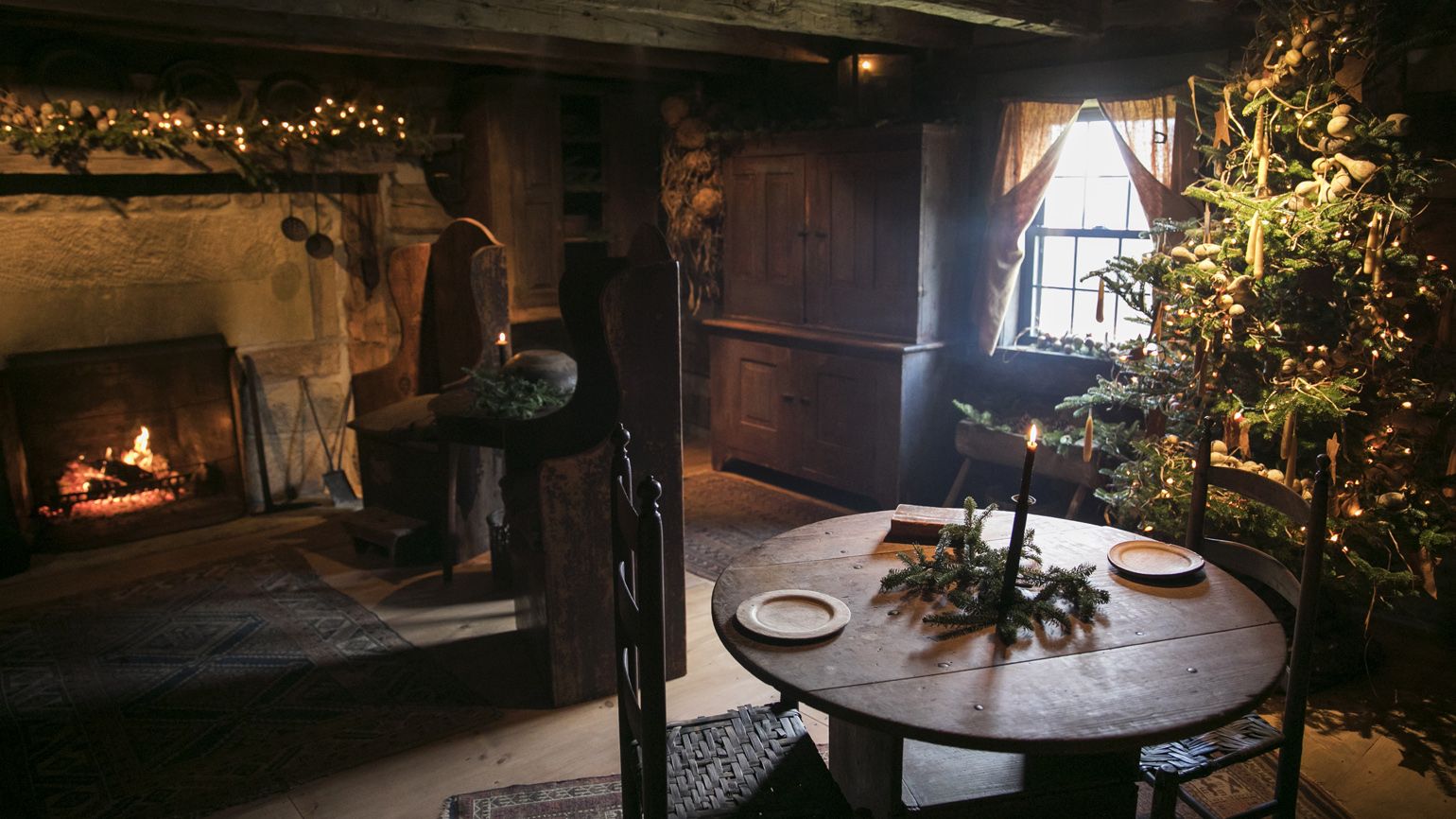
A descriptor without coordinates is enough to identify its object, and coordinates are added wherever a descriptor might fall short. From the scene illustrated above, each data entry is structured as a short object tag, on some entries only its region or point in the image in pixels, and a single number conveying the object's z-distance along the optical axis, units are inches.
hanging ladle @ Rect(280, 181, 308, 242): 207.5
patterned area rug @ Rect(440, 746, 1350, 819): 104.8
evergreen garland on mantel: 168.6
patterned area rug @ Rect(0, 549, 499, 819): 112.4
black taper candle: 74.8
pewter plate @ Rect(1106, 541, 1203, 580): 86.4
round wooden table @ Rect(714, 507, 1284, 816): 66.2
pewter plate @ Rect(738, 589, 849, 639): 76.8
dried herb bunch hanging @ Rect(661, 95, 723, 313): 233.0
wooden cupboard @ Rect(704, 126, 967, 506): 193.5
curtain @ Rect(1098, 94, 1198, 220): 164.2
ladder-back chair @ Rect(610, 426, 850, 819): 65.6
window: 180.2
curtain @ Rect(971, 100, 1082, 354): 182.9
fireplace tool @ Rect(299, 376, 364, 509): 213.3
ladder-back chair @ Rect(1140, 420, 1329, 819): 77.1
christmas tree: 120.3
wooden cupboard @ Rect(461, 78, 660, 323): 226.2
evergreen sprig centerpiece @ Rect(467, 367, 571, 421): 148.9
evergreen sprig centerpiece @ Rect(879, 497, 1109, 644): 79.1
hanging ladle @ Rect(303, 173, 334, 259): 210.7
